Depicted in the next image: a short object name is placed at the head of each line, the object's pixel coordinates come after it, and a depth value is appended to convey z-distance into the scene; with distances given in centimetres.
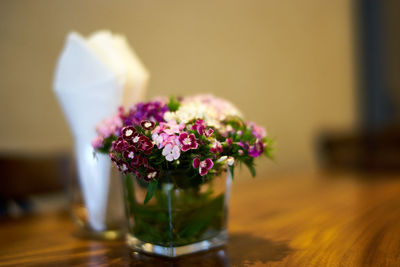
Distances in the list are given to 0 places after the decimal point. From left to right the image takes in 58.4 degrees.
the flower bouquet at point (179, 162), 53
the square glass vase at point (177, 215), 59
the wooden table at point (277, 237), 58
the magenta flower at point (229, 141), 58
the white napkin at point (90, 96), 73
